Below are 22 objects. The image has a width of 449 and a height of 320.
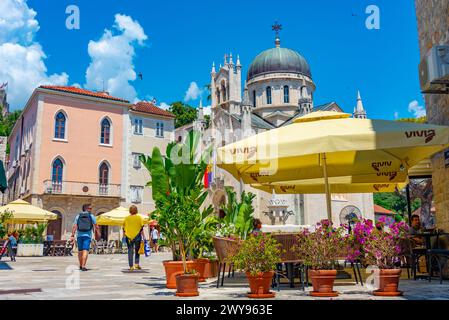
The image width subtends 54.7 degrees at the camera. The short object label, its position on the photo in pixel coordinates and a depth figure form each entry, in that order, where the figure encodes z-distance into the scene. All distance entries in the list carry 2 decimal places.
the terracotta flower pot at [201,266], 8.13
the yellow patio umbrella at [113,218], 22.27
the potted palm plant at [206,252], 8.30
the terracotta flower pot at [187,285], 5.74
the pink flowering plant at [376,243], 5.66
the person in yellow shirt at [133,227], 10.67
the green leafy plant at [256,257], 5.50
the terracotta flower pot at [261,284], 5.49
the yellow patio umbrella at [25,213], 20.16
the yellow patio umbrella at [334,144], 6.40
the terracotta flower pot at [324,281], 5.51
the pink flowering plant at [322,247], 5.67
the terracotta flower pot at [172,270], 6.76
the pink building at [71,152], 31.67
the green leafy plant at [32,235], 21.25
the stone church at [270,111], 39.06
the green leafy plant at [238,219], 9.41
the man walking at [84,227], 10.81
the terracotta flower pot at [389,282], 5.54
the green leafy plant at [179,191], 6.26
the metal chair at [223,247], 6.27
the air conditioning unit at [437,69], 7.35
